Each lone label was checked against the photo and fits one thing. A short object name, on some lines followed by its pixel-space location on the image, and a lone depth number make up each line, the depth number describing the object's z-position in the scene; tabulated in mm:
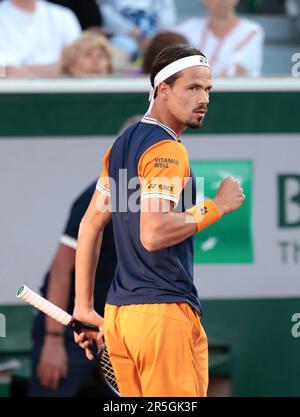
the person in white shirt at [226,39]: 14797
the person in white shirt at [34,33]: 14680
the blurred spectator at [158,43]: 13367
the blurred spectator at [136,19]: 16687
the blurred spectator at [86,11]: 16797
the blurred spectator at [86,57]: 13664
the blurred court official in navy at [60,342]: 12203
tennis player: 8687
